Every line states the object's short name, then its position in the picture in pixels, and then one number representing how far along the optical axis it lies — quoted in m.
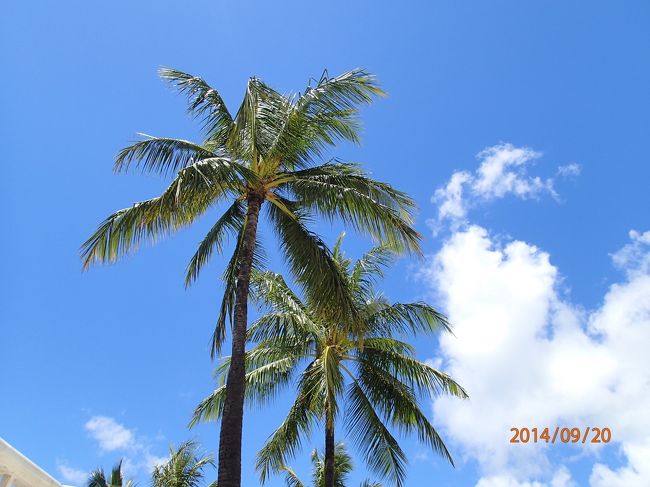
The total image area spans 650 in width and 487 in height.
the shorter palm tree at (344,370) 14.67
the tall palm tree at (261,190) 9.70
